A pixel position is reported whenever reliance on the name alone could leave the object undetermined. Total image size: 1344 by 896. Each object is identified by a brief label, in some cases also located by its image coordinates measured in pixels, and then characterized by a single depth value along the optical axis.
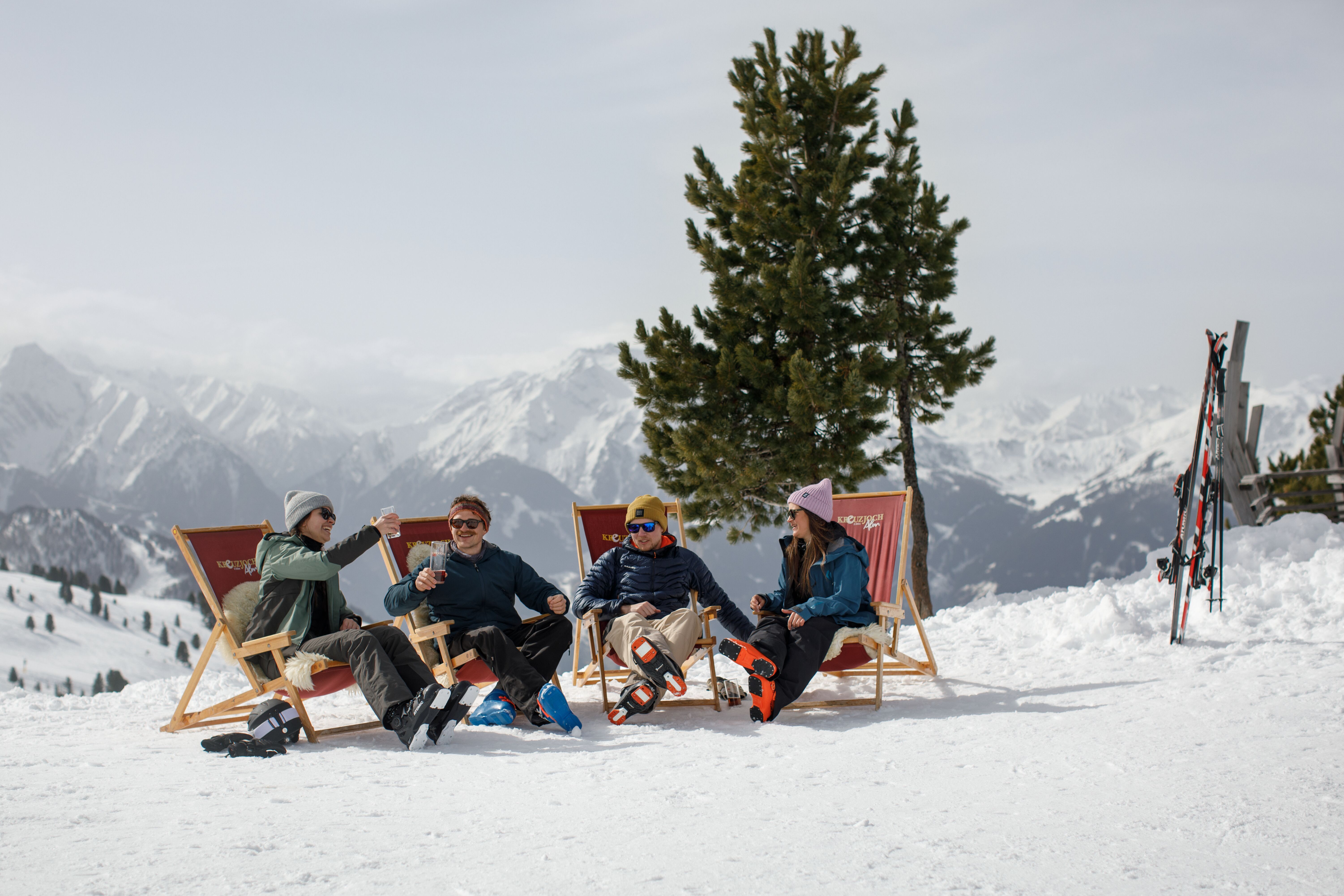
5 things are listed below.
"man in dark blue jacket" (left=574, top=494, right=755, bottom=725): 5.02
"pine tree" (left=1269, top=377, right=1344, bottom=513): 17.56
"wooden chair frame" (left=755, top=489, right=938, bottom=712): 5.12
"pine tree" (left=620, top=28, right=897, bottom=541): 10.67
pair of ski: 6.01
